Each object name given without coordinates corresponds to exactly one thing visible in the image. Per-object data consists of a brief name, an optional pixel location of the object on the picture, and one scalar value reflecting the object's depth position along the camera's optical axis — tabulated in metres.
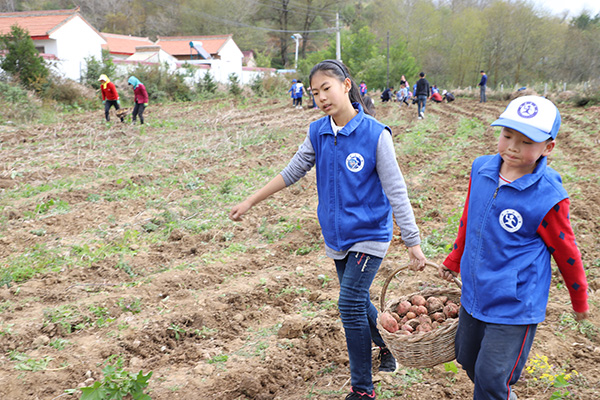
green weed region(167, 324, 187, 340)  3.67
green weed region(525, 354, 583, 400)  2.84
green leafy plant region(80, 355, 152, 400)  2.54
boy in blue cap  1.83
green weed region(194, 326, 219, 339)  3.67
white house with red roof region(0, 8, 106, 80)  29.22
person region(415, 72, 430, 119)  17.50
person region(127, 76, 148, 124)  14.57
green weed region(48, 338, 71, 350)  3.46
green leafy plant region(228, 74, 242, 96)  31.56
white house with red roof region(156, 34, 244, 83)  44.60
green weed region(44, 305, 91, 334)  3.71
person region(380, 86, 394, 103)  28.47
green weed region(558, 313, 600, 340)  3.43
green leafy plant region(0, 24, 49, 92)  20.19
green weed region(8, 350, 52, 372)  3.13
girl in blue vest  2.44
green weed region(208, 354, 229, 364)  3.29
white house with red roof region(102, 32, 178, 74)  39.11
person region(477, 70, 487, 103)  25.30
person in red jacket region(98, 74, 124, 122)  14.73
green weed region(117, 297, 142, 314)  4.00
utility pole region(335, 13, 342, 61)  34.35
